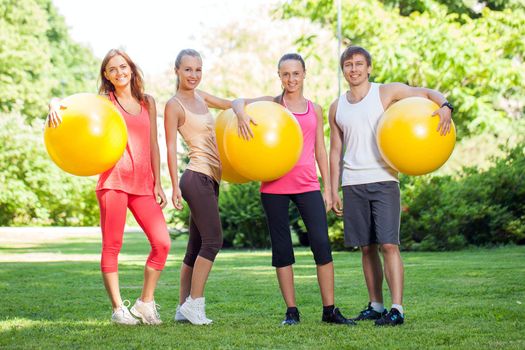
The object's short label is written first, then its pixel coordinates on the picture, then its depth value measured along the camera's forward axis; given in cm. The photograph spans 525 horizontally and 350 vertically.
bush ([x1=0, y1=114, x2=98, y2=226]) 2975
